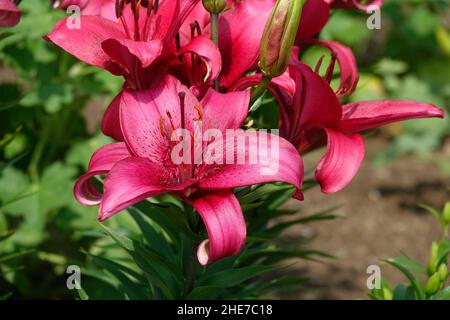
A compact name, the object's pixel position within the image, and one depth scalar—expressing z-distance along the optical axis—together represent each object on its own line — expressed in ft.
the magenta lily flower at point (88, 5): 3.10
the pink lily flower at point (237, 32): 3.00
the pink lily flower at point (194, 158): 2.70
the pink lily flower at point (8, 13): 2.95
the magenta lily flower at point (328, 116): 2.87
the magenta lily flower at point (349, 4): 3.39
